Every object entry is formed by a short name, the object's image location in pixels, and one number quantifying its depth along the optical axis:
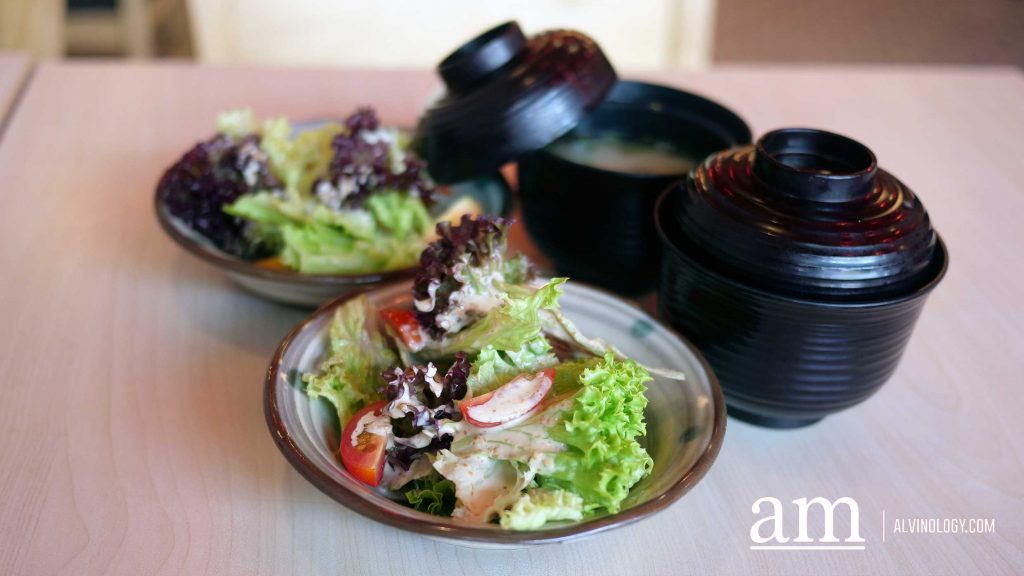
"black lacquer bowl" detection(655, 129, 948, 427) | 0.49
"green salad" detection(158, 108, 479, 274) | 0.59
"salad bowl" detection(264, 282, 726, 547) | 0.44
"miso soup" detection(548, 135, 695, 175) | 0.63
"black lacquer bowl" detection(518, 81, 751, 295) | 0.58
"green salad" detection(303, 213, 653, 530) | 0.46
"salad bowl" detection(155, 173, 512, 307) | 0.56
